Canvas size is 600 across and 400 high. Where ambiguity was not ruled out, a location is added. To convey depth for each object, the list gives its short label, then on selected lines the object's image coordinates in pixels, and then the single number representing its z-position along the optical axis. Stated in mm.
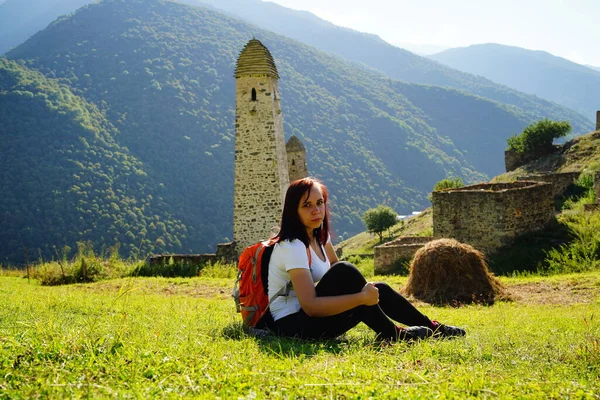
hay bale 8422
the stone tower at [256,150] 19031
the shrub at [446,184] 33812
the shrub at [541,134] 30108
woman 3932
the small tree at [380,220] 39812
